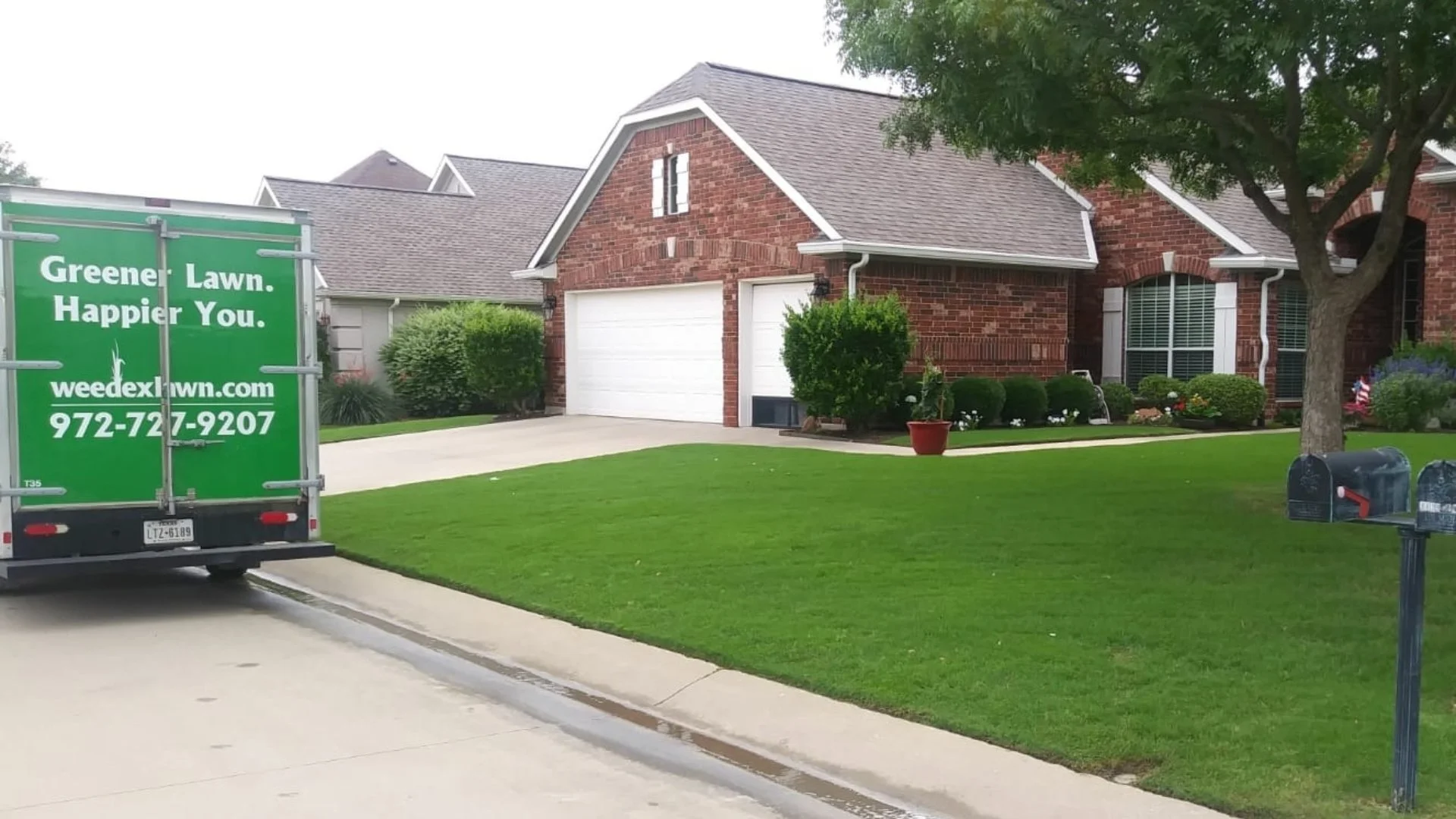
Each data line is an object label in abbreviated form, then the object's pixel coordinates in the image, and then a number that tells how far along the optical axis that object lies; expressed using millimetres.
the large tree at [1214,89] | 8750
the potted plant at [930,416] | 16375
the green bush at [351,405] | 27109
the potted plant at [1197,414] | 20922
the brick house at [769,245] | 20531
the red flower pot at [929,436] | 16344
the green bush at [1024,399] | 20734
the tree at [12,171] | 53125
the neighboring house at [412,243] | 28812
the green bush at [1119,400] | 22062
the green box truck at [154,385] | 8406
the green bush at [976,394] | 20031
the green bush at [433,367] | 27375
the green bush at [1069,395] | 21344
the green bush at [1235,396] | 20812
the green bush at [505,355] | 25156
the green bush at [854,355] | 18453
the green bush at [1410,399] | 19547
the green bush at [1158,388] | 21734
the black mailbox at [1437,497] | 4613
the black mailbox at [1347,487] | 4867
